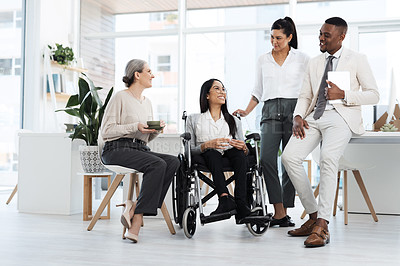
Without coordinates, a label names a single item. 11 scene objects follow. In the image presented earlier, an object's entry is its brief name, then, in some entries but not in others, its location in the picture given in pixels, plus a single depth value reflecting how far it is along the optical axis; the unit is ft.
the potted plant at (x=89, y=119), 11.91
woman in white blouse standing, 10.84
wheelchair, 9.20
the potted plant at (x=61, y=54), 20.25
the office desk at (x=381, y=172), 13.25
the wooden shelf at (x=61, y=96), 20.50
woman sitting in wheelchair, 9.42
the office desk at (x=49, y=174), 12.86
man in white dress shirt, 9.35
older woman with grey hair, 9.20
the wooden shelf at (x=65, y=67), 20.57
